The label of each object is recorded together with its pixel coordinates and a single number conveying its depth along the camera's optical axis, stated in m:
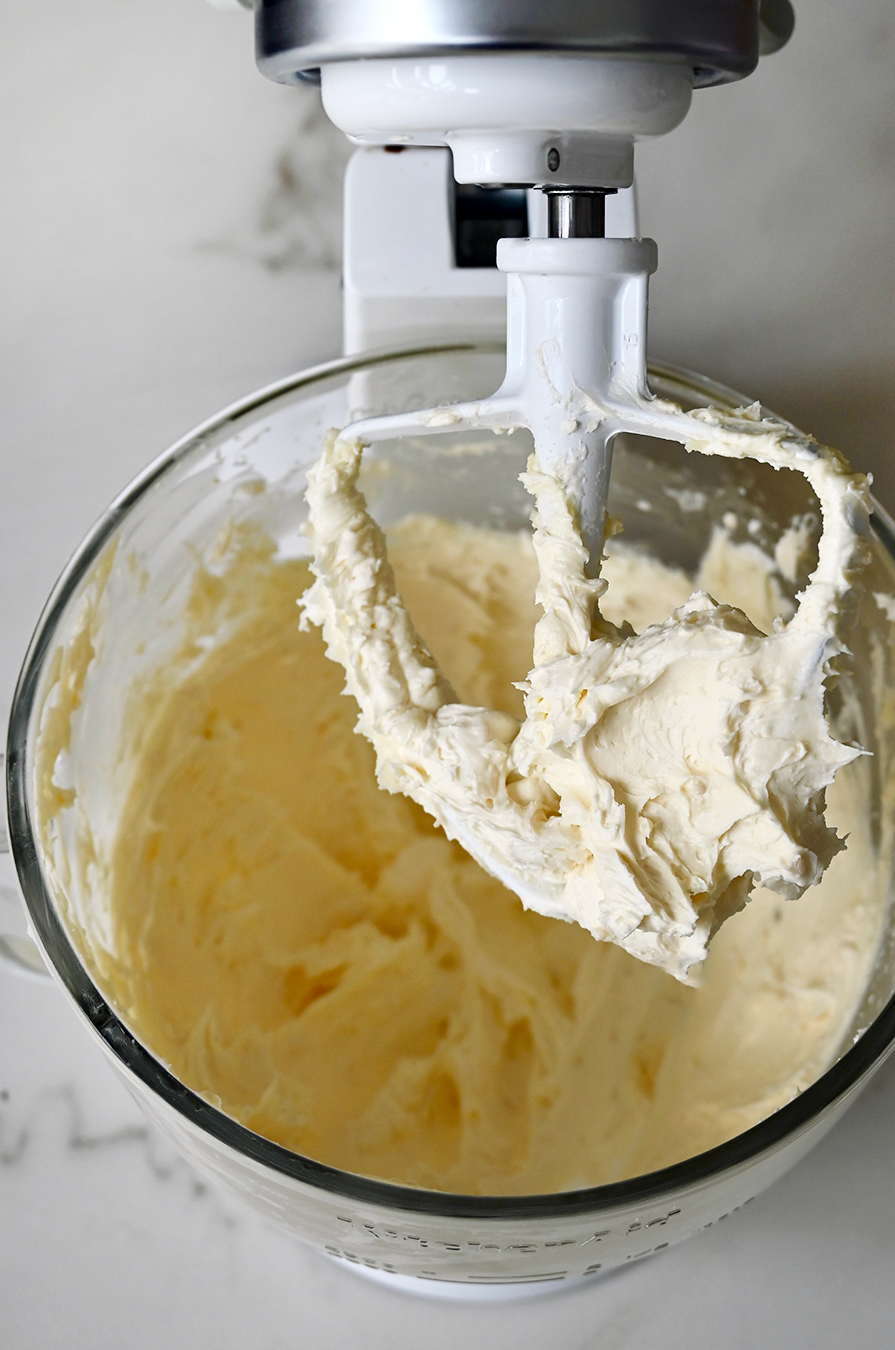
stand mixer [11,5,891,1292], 0.35
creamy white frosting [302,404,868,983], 0.37
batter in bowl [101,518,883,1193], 0.57
